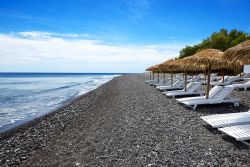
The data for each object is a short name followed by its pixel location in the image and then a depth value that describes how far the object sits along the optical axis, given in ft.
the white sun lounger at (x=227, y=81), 40.20
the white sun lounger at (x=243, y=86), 31.67
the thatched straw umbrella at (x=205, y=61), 19.24
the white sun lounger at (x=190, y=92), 27.84
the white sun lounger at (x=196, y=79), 53.94
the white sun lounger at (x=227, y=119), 12.77
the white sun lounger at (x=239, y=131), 10.55
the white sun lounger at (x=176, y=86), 37.41
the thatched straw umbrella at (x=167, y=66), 28.75
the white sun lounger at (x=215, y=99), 20.14
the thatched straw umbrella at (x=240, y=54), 11.03
